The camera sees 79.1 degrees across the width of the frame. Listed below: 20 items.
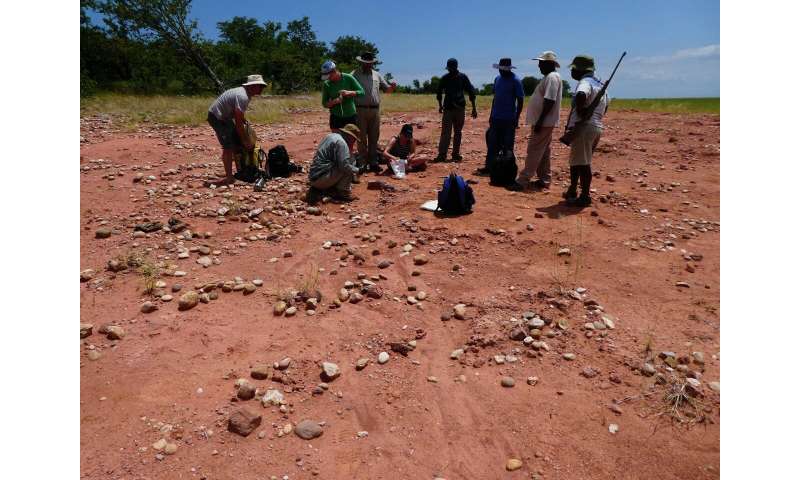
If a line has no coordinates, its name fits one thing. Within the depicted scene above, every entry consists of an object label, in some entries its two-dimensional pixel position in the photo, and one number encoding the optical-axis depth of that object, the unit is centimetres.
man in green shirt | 698
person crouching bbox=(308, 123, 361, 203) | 629
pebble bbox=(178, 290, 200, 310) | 388
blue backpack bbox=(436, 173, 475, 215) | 579
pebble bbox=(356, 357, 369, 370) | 326
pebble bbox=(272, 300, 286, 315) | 387
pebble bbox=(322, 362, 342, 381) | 314
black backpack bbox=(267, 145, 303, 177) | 757
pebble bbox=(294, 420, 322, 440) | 269
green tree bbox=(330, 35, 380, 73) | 4371
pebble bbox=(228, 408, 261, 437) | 269
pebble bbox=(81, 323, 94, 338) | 351
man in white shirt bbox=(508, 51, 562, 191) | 633
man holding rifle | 559
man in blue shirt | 709
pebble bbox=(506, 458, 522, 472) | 248
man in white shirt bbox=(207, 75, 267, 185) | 656
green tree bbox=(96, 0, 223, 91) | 2208
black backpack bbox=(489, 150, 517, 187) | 703
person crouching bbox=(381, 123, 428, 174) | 797
